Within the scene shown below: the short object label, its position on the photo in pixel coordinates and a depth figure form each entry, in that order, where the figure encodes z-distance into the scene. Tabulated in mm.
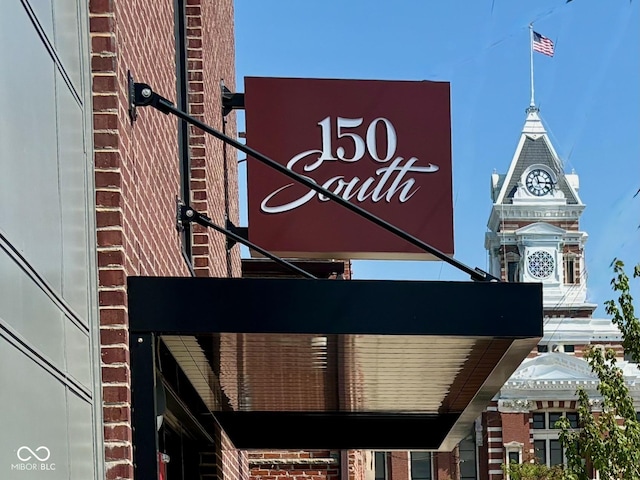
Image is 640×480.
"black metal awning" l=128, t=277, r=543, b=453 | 5078
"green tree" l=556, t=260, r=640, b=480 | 16172
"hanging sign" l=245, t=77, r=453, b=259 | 8805
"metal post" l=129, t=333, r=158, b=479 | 4914
